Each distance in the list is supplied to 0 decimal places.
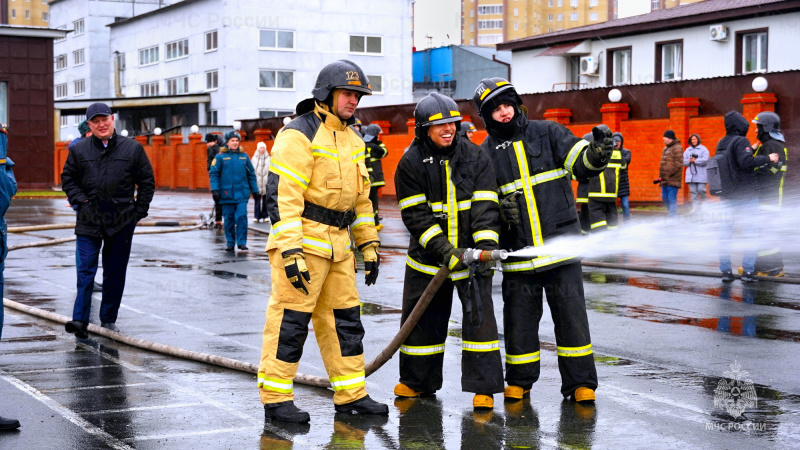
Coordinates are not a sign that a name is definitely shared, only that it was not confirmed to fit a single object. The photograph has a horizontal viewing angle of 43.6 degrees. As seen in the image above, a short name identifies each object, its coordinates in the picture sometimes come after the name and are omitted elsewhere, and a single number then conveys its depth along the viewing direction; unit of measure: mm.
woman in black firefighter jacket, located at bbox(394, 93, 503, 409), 5988
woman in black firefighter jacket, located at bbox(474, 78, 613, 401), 6211
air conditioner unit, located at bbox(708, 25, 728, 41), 30484
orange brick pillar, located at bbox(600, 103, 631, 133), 25297
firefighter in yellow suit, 5684
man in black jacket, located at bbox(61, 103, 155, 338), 8539
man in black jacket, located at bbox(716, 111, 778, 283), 11672
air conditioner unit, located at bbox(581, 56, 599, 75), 35406
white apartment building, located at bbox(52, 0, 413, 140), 56375
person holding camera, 19312
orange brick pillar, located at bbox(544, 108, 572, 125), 26641
